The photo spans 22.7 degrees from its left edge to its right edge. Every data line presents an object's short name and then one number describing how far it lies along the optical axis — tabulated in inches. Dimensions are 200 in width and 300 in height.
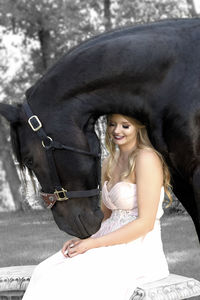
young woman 99.0
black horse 91.7
